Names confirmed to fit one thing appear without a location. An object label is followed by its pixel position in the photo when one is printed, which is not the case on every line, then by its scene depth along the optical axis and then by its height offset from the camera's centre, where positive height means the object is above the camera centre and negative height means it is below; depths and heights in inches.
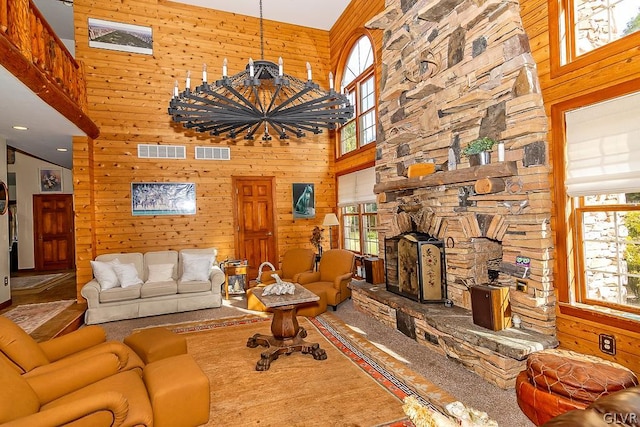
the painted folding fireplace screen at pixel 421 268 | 156.9 -27.4
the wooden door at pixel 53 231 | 370.0 -7.6
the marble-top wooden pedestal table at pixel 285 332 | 140.2 -51.1
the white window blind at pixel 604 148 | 96.7 +17.4
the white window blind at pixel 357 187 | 247.8 +20.9
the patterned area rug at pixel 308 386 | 99.8 -59.3
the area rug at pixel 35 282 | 270.1 -50.9
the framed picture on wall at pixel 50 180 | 371.9 +49.4
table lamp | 266.8 -4.6
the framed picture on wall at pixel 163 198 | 254.1 +17.1
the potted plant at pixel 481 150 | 131.8 +23.3
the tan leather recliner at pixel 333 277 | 205.6 -40.5
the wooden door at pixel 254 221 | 282.2 -3.2
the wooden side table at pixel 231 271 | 245.8 -38.8
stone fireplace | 119.3 +31.1
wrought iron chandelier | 119.3 +44.7
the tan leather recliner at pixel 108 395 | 66.9 -42.2
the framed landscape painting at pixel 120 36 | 247.0 +138.4
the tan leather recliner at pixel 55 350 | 85.9 -38.1
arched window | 253.9 +94.1
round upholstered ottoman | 81.0 -44.0
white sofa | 199.6 -39.9
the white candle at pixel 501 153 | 128.2 +20.9
